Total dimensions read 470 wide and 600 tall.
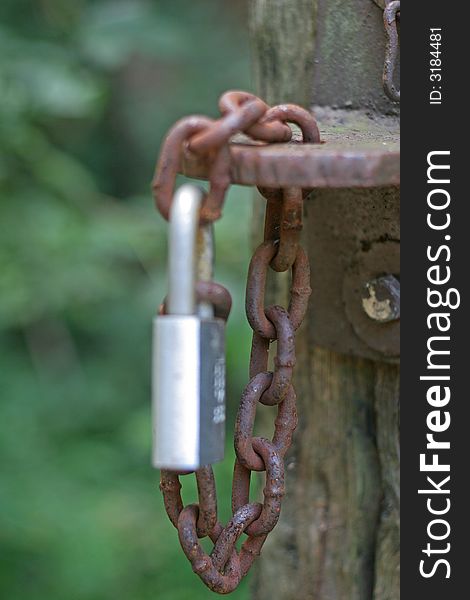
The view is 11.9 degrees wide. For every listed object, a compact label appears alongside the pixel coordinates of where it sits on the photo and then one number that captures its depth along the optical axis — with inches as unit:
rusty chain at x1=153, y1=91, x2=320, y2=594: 31.3
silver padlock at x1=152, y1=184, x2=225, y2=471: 29.7
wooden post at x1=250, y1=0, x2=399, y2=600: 35.2
